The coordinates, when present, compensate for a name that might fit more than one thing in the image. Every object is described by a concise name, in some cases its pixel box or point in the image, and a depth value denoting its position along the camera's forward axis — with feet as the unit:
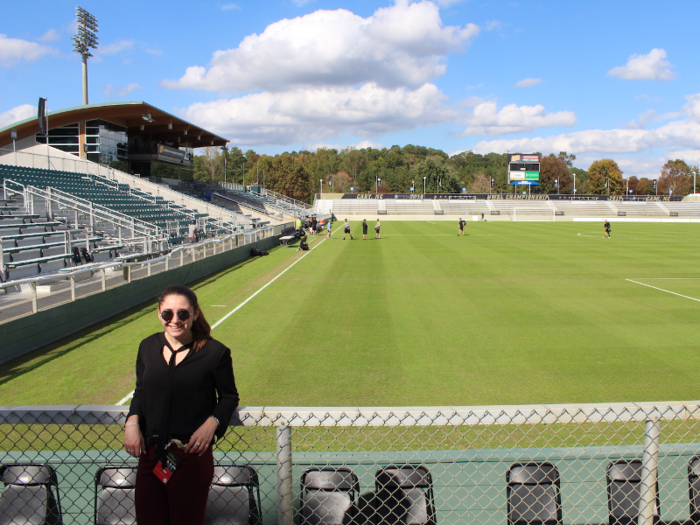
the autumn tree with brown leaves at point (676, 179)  437.17
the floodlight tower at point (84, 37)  175.52
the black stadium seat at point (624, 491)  10.56
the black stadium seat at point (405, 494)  10.37
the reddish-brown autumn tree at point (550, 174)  440.45
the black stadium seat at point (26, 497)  10.51
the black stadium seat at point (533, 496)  10.57
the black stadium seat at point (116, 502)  10.54
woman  9.18
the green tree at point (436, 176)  394.52
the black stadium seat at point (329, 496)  10.30
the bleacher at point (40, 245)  50.37
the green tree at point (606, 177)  426.92
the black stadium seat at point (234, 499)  10.38
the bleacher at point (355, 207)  279.28
